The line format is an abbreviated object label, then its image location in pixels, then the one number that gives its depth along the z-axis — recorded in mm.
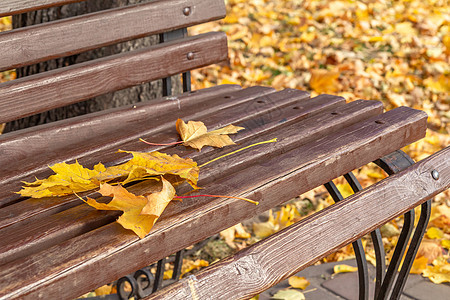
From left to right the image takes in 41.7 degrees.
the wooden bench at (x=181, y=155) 1053
